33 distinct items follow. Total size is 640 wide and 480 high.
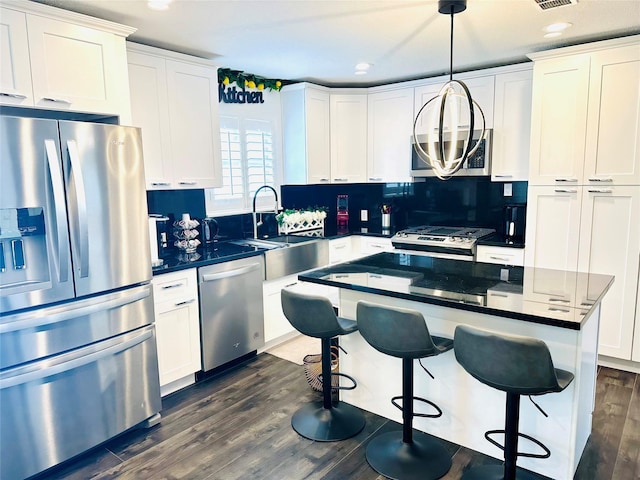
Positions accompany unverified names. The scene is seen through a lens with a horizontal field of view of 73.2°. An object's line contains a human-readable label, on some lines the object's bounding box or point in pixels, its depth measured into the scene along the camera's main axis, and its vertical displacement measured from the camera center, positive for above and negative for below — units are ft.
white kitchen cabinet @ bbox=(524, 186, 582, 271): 11.39 -1.16
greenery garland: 12.80 +3.41
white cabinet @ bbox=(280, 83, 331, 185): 14.67 +1.91
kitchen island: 6.65 -2.47
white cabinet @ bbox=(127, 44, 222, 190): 10.18 +1.84
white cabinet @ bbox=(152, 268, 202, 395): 9.70 -3.19
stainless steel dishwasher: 10.65 -3.13
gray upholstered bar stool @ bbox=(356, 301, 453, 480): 6.81 -3.72
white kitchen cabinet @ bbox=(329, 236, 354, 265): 14.74 -2.19
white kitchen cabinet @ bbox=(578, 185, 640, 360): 10.66 -1.71
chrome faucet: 13.65 -0.95
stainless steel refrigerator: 6.86 -1.68
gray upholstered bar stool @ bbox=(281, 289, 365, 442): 7.90 -3.80
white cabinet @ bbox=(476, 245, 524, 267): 12.34 -2.03
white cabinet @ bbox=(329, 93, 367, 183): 15.57 +1.82
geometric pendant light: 7.73 +1.68
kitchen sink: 12.28 -1.96
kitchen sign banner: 13.25 +2.97
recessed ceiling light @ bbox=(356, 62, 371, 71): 12.77 +3.62
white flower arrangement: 14.34 -1.08
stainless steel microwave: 13.16 +0.79
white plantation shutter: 13.56 +0.84
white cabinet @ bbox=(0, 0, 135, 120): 7.28 +2.38
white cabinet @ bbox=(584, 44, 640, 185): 10.38 +1.60
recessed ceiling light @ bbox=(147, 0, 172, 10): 7.90 +3.45
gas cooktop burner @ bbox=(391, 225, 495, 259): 12.91 -1.67
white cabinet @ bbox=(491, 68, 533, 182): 12.59 +1.75
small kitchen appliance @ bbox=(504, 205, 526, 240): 13.28 -1.12
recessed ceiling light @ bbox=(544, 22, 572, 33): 9.62 +3.54
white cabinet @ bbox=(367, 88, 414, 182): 14.98 +1.82
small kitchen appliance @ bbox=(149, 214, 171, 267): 10.12 -1.20
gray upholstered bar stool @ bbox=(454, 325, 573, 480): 5.67 -2.49
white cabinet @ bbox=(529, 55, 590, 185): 10.99 +1.68
